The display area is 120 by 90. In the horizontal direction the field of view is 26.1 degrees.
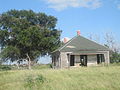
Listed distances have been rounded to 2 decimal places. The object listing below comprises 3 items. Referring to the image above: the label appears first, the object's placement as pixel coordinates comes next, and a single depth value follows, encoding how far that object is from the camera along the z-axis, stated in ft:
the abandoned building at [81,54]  113.19
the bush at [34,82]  37.21
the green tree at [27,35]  137.80
